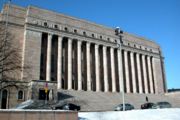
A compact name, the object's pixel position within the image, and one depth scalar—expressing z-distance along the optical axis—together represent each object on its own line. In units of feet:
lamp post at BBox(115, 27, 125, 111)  98.37
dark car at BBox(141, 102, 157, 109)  119.82
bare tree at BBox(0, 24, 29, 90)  95.54
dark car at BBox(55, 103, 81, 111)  98.63
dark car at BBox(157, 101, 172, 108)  114.97
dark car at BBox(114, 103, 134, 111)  111.72
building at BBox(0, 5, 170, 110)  161.38
